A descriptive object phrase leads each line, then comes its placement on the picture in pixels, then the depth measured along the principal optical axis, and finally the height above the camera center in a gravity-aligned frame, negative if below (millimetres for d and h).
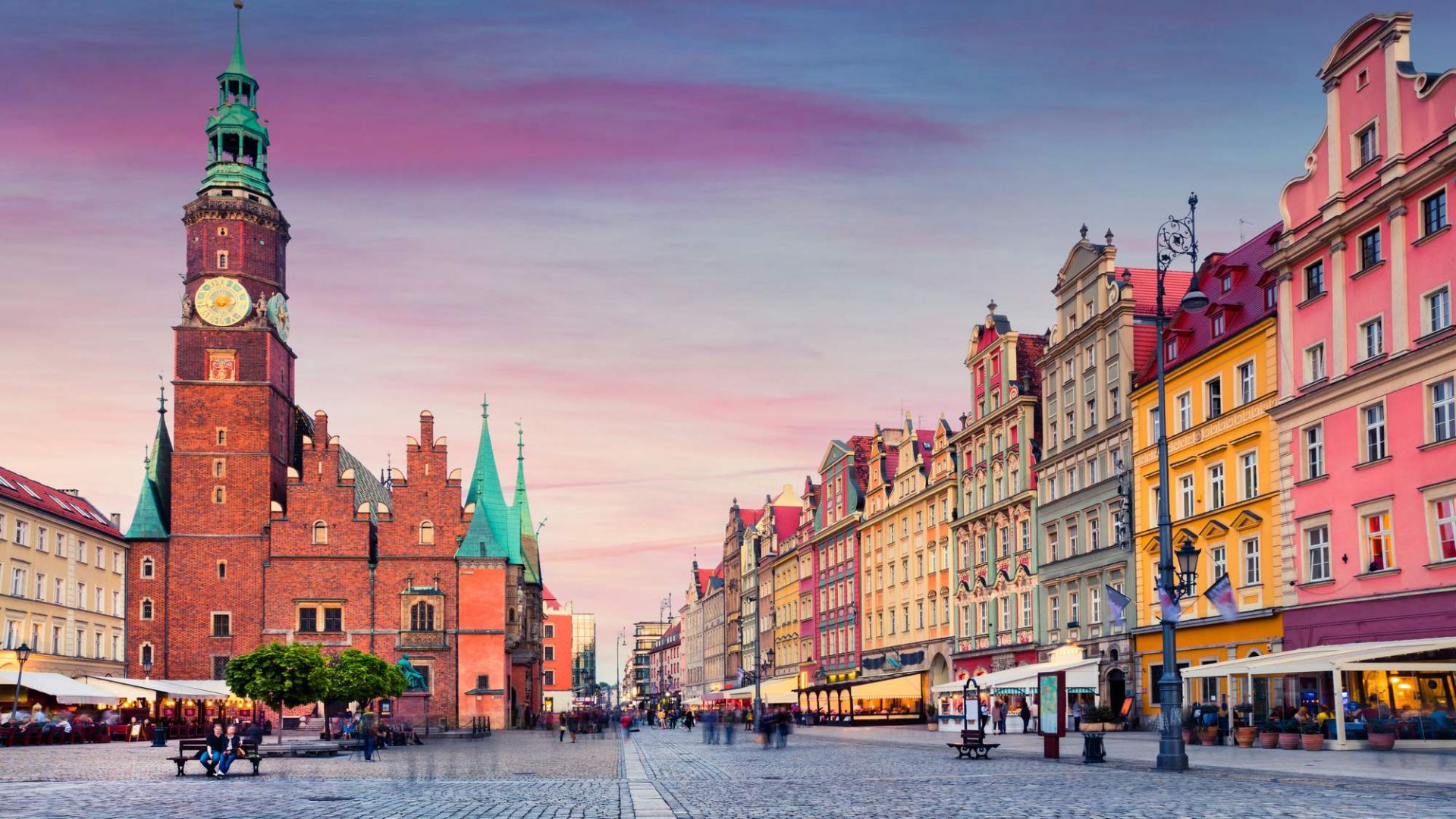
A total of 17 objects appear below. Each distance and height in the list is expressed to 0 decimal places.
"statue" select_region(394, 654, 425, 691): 75375 -3975
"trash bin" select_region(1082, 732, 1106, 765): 30484 -3207
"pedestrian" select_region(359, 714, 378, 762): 39781 -3625
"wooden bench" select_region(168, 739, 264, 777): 30156 -3117
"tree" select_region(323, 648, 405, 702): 62344 -3330
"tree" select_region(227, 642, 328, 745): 57281 -2823
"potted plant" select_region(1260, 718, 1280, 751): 35625 -3567
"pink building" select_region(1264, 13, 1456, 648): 36375 +5933
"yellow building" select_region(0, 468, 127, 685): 67688 +1077
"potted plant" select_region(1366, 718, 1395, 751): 32781 -3250
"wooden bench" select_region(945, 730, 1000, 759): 34219 -3501
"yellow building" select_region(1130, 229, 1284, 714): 44531 +3861
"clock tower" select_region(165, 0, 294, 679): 86125 +10984
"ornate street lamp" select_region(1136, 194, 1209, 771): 26844 -1083
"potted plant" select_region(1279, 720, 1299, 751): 34906 -3468
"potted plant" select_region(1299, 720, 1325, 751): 33688 -3402
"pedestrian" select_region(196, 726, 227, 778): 29766 -2999
